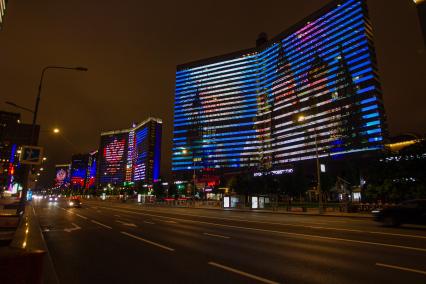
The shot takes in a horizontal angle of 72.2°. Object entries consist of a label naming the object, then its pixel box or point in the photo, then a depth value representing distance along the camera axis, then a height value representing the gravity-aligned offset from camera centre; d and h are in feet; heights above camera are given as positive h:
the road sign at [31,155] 50.06 +7.39
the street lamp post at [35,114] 56.34 +17.04
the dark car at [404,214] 55.93 -2.49
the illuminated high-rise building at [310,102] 464.24 +181.75
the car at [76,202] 145.28 -1.79
